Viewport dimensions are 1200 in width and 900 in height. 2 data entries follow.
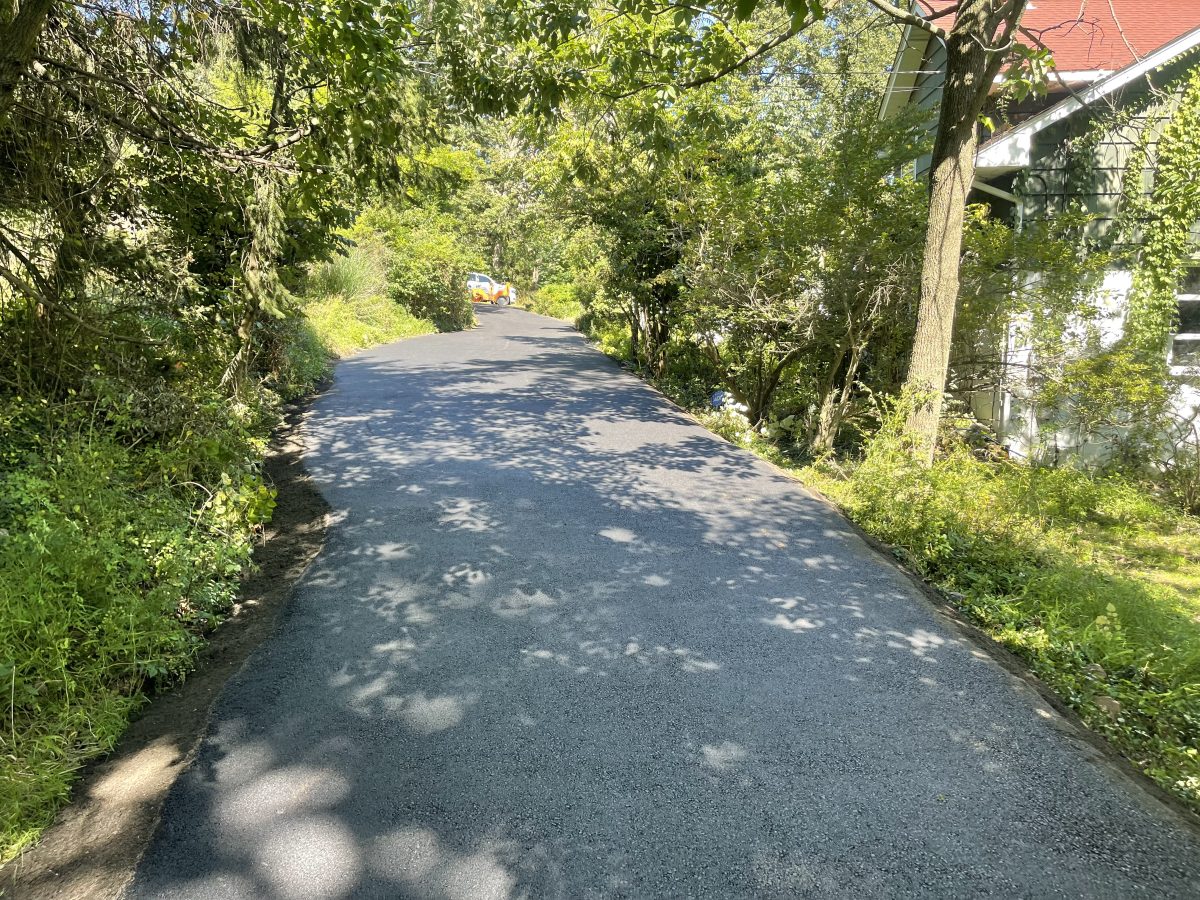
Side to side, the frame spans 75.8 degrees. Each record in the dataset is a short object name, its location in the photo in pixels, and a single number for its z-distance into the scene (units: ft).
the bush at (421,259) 87.92
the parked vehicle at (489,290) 142.82
